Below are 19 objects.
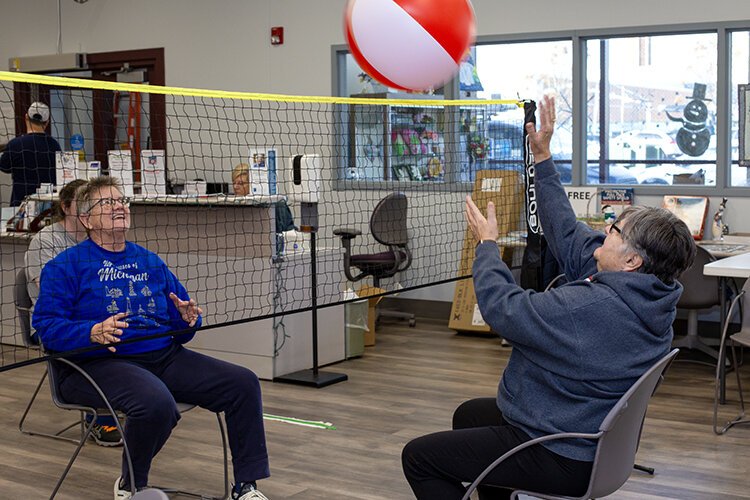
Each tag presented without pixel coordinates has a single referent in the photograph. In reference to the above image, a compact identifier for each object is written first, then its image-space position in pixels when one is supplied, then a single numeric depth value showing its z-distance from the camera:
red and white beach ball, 3.47
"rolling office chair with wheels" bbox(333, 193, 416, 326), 7.22
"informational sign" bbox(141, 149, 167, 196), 5.61
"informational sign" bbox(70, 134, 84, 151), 9.77
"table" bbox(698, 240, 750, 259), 5.87
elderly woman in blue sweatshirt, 3.40
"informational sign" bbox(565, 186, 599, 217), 7.12
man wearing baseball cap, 7.37
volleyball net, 5.69
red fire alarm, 8.51
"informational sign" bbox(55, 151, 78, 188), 6.38
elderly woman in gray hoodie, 2.54
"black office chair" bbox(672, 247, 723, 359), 5.97
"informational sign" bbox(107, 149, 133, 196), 5.54
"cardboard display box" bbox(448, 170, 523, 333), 7.32
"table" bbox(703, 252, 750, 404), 4.81
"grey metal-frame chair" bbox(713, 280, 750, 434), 4.57
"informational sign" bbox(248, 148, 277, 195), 5.64
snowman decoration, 7.01
